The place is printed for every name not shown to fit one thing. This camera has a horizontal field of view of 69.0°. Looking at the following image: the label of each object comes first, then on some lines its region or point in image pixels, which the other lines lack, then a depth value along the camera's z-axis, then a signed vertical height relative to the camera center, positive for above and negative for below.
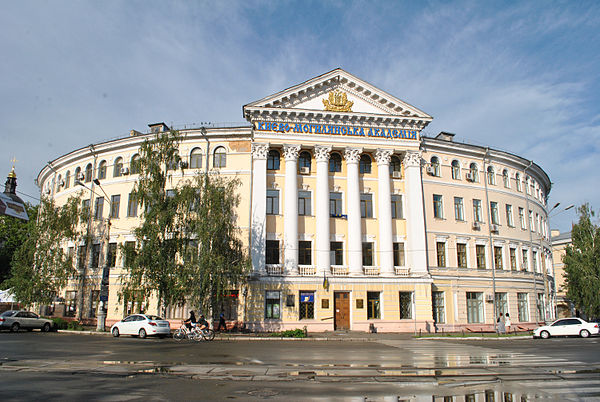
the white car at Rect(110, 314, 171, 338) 27.62 -2.00
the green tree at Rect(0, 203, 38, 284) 53.97 +7.14
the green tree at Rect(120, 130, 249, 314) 28.91 +3.65
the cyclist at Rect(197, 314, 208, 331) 26.22 -1.73
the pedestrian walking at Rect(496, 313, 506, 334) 33.84 -2.35
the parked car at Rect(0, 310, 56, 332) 31.33 -1.95
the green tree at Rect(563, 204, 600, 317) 41.03 +2.85
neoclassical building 33.47 +6.44
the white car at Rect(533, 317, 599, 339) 30.84 -2.28
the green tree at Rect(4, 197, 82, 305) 36.44 +3.11
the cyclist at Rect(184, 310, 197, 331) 26.14 -1.60
